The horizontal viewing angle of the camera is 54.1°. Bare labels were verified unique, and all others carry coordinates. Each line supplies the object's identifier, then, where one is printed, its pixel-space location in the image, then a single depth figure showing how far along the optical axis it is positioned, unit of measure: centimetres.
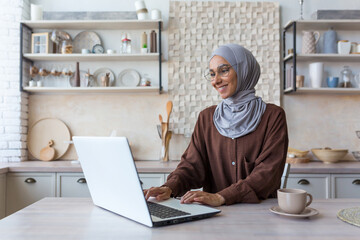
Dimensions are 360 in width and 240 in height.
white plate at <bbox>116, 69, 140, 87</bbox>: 337
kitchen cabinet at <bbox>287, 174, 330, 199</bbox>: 275
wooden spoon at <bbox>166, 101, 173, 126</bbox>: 324
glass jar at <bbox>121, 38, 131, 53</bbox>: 323
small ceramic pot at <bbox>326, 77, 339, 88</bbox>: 320
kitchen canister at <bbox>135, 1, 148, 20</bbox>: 321
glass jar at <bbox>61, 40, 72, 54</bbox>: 320
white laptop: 94
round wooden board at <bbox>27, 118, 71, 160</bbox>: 334
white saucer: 105
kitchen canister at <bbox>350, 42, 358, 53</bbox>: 325
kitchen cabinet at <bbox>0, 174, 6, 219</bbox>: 272
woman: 148
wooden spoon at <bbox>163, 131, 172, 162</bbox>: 321
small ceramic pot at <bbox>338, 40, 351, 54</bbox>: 317
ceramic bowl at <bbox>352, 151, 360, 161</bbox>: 322
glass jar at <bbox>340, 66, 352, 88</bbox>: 326
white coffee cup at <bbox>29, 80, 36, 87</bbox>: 320
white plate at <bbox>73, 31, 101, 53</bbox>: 338
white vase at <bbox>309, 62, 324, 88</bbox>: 319
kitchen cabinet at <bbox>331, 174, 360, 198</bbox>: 274
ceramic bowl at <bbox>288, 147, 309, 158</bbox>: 312
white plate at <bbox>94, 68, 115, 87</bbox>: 338
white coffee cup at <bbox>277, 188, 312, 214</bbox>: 106
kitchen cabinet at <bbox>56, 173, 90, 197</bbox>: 280
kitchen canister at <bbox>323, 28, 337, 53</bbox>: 324
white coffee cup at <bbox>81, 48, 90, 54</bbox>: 320
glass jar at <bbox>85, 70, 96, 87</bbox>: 328
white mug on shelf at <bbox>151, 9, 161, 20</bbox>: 322
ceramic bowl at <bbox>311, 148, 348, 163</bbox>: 301
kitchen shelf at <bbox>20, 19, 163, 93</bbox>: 315
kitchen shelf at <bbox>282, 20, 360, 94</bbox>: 313
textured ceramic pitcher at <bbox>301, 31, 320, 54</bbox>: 318
